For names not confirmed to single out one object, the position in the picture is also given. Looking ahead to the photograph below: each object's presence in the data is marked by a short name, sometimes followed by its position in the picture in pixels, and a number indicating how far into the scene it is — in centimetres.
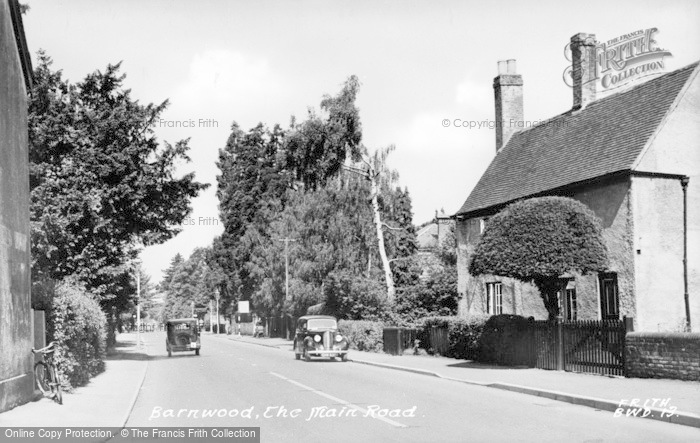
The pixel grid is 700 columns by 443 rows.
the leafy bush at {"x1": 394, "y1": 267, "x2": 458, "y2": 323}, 3897
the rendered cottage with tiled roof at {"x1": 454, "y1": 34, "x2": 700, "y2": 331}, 2459
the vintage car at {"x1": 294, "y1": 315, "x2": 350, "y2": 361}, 2977
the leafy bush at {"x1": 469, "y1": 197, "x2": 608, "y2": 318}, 2072
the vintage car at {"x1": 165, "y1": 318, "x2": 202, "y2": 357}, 3731
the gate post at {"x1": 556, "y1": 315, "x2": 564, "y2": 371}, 2074
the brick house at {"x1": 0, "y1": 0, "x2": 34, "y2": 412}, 1345
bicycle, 1508
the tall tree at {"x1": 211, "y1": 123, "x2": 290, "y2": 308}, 7250
